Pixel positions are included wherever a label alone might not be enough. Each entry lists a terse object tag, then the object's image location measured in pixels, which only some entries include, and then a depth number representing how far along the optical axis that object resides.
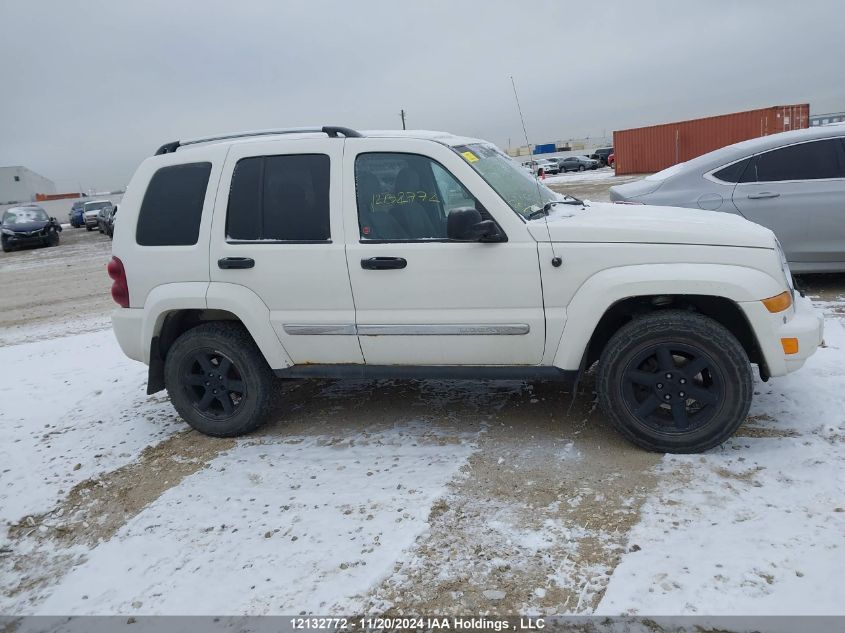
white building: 77.88
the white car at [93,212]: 32.25
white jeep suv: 3.64
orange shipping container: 28.53
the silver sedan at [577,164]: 51.81
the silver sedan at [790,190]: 6.59
